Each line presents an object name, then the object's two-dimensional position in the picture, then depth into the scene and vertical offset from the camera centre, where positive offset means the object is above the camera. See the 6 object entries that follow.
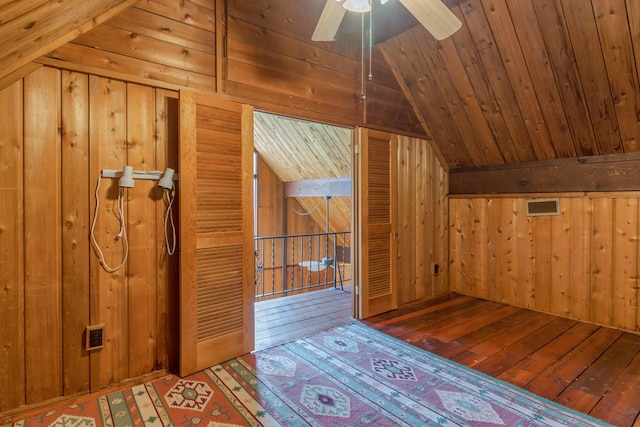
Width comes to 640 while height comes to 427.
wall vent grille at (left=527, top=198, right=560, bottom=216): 3.54 +0.06
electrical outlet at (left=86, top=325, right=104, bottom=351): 2.10 -0.72
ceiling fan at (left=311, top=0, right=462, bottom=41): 1.81 +1.08
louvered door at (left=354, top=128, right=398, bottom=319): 3.38 -0.07
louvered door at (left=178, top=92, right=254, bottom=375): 2.34 -0.11
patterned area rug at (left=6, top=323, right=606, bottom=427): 1.88 -1.09
